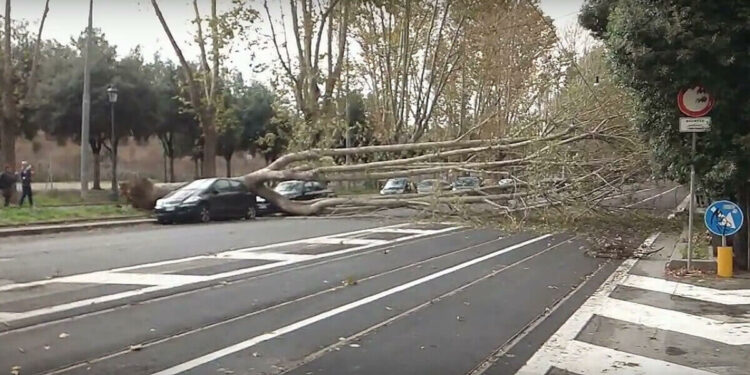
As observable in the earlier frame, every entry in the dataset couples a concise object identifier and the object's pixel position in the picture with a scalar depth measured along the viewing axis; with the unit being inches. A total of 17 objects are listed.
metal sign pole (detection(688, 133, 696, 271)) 514.3
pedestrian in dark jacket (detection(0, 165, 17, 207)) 1011.3
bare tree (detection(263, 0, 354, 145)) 1163.3
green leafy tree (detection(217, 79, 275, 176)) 1667.1
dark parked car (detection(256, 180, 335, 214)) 1194.5
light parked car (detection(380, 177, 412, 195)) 1100.5
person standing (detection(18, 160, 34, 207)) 997.2
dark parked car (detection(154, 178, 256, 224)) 1006.4
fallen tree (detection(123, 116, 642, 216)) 876.0
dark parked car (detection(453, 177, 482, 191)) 978.5
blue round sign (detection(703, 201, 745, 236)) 490.0
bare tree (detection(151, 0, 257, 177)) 1083.9
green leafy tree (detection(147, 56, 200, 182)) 1481.3
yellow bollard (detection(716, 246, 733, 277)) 505.0
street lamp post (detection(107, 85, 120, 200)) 1165.7
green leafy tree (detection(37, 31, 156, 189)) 1291.8
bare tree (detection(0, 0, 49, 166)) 1015.6
